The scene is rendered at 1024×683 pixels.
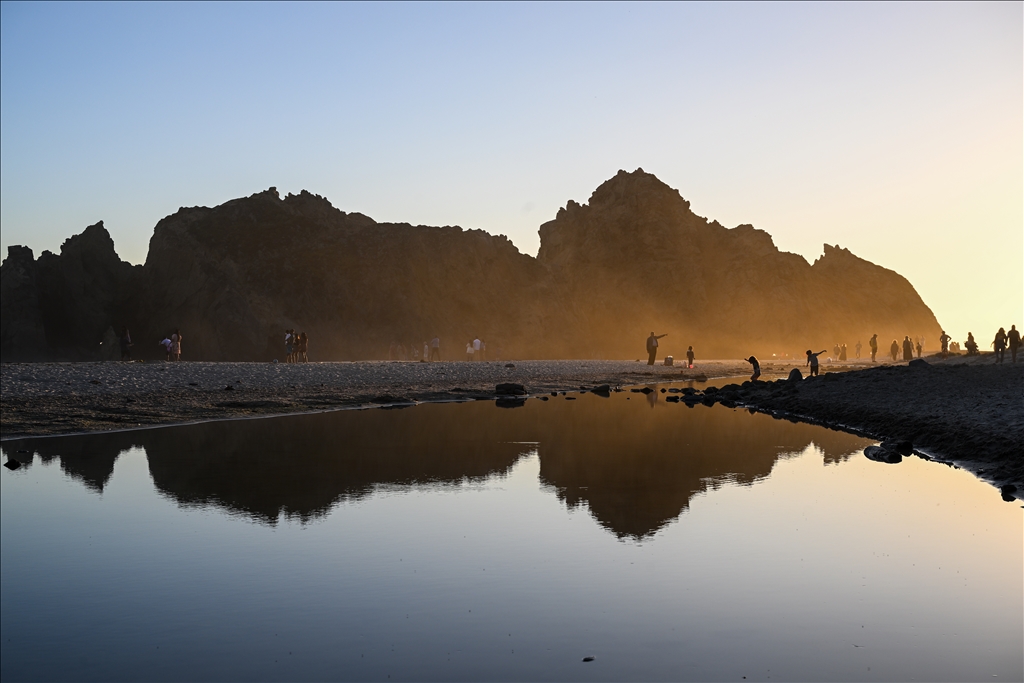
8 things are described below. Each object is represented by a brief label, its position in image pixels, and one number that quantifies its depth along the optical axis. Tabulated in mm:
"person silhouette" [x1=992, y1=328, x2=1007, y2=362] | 55478
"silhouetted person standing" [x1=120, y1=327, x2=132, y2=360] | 60625
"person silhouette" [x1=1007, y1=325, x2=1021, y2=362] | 54056
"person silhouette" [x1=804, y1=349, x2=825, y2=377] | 60716
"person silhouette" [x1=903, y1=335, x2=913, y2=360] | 87650
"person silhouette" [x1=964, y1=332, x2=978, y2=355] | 79188
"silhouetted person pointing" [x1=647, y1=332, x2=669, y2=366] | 79375
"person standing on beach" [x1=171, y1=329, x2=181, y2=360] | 61562
